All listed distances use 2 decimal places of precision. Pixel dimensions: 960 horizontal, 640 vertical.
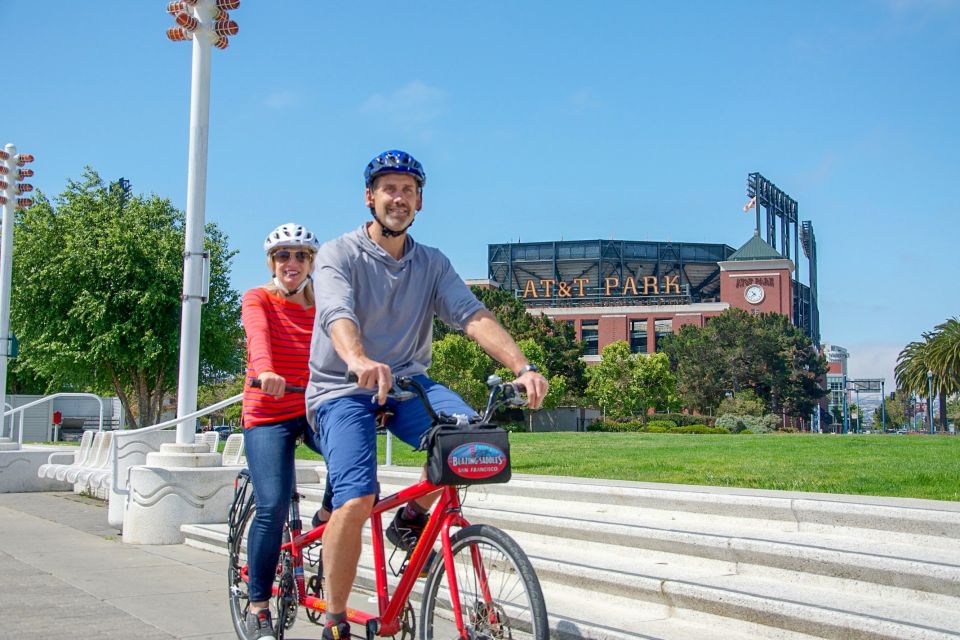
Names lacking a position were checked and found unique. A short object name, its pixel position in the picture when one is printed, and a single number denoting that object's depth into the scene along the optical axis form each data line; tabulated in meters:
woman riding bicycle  4.30
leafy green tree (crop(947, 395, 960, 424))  93.54
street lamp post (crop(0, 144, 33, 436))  16.34
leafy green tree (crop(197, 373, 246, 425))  77.56
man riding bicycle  3.59
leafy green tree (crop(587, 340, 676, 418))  72.31
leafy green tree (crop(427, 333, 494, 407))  61.16
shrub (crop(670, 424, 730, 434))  50.12
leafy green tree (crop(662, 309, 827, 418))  81.25
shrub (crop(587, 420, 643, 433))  56.75
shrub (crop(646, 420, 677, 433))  54.88
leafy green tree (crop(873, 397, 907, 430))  141.75
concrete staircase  4.29
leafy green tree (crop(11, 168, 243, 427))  30.75
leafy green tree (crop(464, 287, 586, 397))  73.88
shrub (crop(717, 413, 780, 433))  60.28
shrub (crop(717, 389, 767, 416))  74.69
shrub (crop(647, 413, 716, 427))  65.18
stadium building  106.69
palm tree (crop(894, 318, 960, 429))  55.41
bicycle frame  3.48
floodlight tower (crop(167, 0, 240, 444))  9.29
